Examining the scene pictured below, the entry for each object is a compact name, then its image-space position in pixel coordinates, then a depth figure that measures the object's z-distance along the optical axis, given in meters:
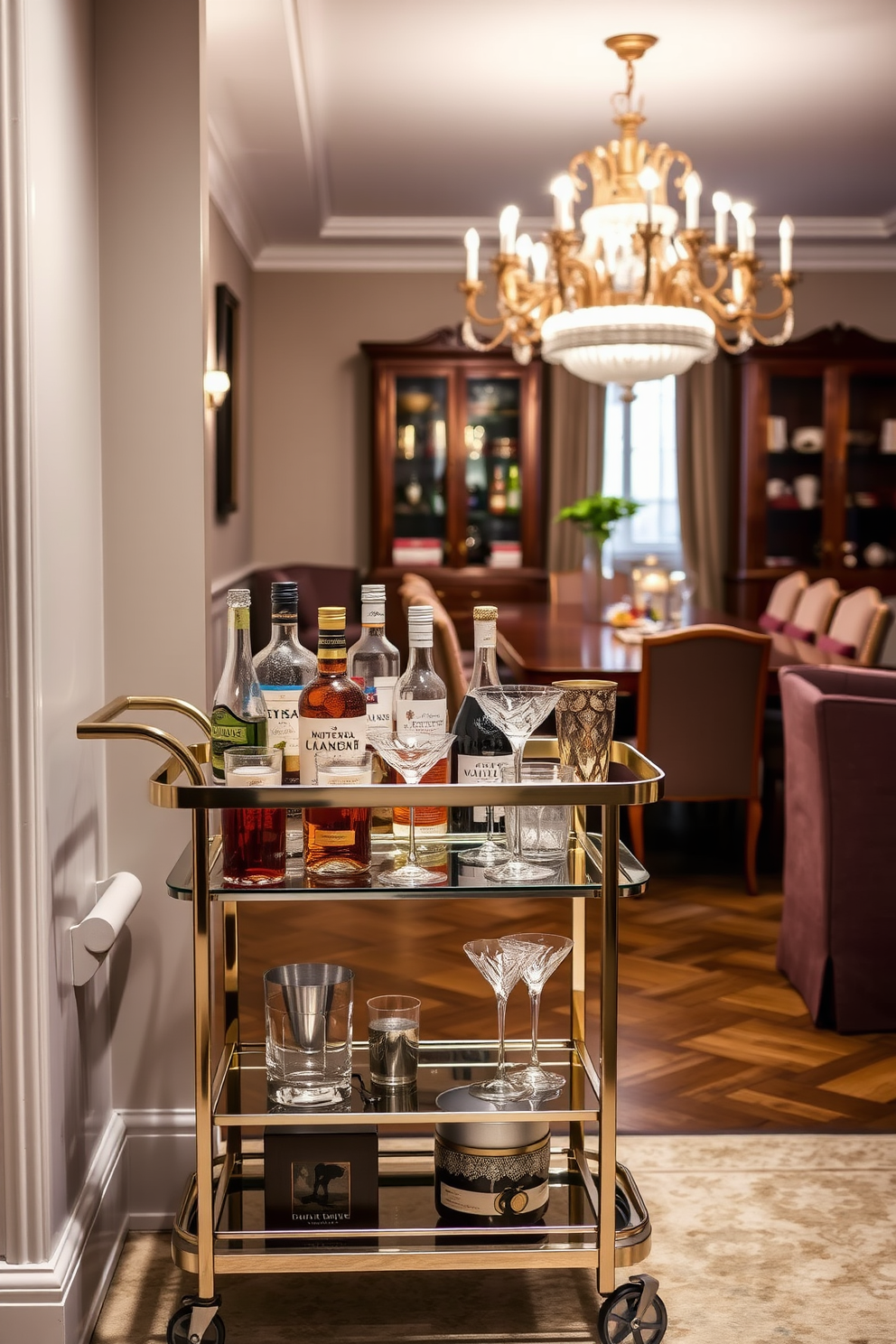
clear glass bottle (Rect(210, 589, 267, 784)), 1.86
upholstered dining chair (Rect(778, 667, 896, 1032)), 3.09
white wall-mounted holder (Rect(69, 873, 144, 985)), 1.86
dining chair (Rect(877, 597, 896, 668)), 4.57
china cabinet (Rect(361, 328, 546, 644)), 7.54
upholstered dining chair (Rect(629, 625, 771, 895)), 4.16
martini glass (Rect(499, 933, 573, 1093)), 1.94
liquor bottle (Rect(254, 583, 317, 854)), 1.89
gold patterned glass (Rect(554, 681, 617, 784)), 1.86
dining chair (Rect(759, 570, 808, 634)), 6.12
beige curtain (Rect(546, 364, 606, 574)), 7.93
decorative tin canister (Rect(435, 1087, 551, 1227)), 1.90
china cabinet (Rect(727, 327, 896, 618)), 7.49
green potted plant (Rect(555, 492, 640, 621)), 5.80
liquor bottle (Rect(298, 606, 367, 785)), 1.77
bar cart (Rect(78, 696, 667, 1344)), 1.73
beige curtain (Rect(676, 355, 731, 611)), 7.95
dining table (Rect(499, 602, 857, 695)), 4.25
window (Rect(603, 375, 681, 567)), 8.03
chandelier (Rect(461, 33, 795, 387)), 4.41
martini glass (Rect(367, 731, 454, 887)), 1.81
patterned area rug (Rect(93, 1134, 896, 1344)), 1.94
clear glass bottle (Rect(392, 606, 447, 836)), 1.87
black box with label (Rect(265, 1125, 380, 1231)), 1.88
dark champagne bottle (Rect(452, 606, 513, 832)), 1.96
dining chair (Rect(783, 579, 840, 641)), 5.34
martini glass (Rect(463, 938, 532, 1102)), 1.94
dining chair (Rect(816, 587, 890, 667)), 4.54
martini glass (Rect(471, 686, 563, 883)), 1.85
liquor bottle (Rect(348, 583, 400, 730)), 1.95
